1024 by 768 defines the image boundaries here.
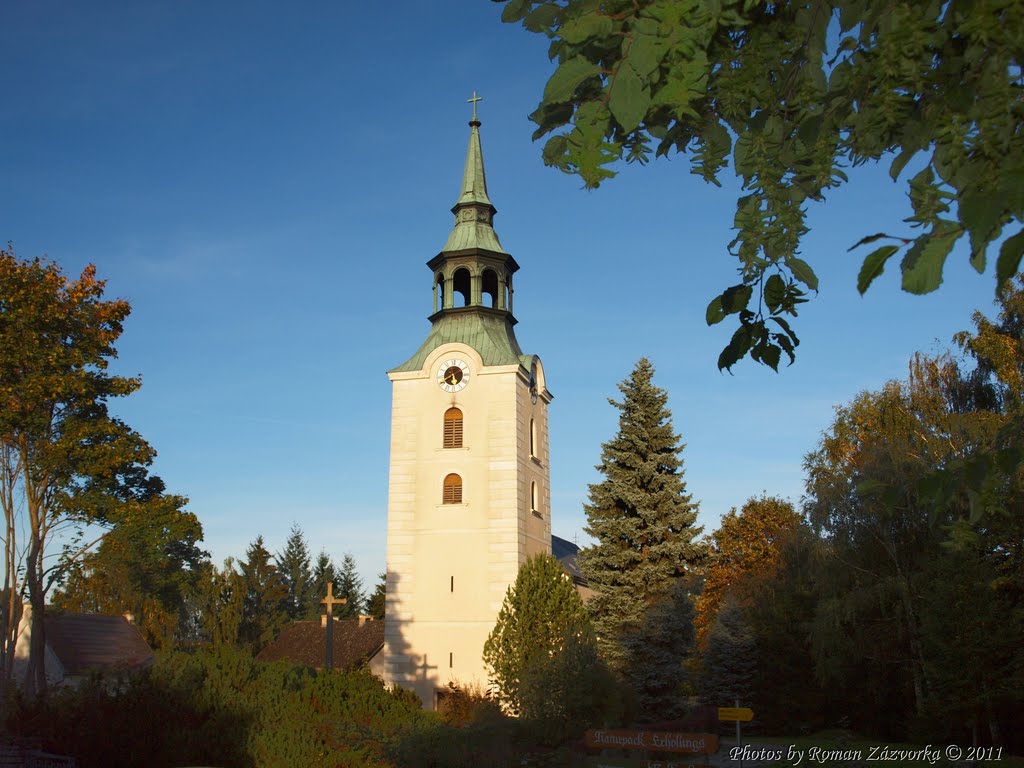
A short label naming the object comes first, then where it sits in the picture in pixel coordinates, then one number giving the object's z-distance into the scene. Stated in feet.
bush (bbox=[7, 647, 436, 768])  41.50
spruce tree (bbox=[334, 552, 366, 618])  259.80
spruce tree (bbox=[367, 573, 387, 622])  230.07
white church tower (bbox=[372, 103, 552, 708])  108.27
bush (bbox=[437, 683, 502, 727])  63.87
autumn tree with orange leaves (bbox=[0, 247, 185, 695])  81.87
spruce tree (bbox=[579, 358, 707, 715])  101.76
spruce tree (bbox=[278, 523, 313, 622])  267.80
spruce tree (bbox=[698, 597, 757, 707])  108.06
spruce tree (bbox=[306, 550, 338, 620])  260.21
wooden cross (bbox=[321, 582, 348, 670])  90.79
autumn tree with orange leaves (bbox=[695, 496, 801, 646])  153.48
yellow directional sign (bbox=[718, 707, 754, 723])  60.64
